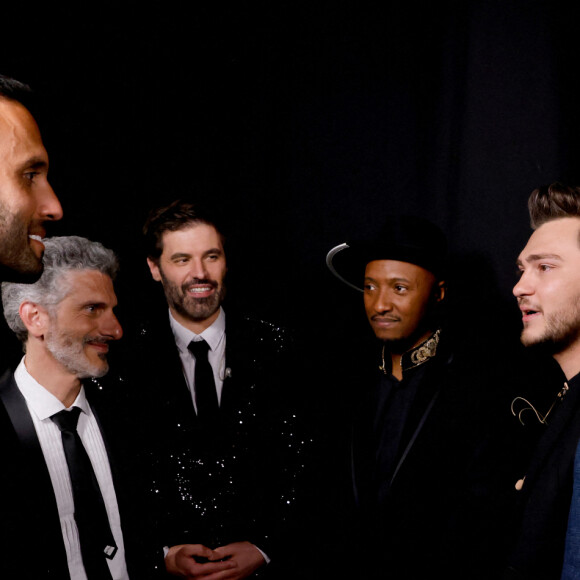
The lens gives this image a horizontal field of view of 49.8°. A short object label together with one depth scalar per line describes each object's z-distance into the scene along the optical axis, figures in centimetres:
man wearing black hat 235
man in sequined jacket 245
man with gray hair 190
